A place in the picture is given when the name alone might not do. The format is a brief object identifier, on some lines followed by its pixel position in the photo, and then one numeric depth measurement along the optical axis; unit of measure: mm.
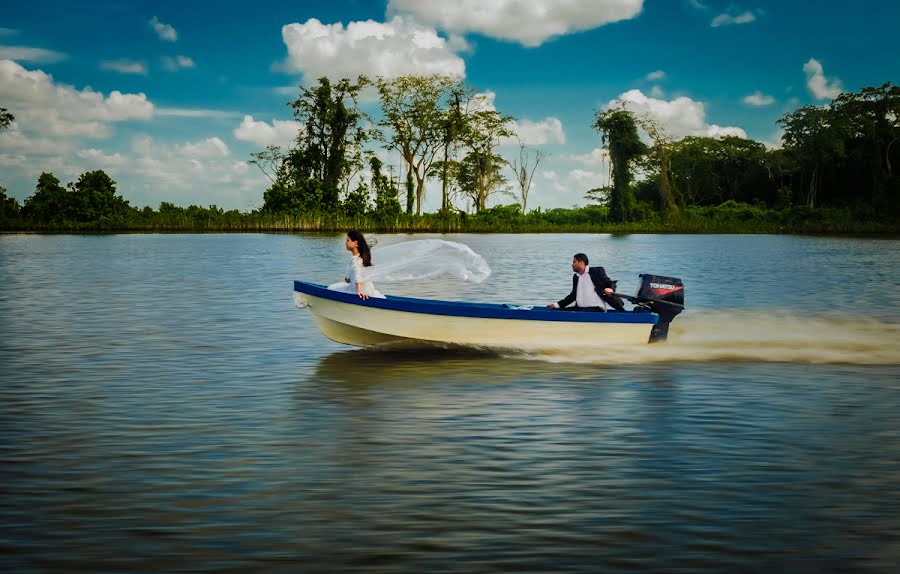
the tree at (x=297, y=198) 83750
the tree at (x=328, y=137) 88750
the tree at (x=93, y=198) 84125
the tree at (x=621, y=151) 93438
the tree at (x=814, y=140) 84250
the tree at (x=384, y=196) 83500
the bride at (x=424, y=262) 14633
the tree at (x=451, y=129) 89188
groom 14438
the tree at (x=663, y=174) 96938
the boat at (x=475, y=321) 13984
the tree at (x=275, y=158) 91875
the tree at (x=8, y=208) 82875
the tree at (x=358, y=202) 84312
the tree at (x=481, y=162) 93688
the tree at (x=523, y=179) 98438
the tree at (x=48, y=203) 84250
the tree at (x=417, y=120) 89062
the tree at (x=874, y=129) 83188
